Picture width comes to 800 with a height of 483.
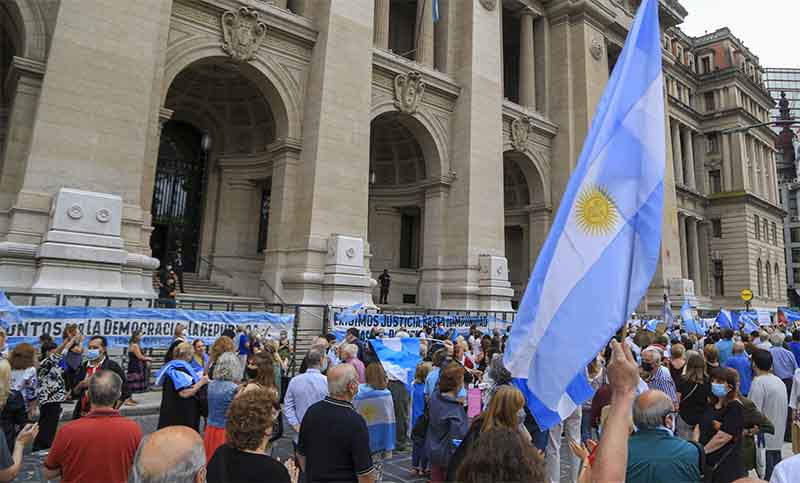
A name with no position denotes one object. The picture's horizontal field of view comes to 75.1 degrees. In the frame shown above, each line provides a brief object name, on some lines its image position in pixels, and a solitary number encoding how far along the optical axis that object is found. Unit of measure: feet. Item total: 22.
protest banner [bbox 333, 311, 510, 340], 47.29
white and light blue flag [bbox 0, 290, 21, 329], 28.84
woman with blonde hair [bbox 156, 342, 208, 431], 18.45
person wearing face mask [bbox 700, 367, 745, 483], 16.29
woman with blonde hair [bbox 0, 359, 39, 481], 10.90
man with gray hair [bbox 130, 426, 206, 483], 8.28
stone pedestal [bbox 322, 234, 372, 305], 56.65
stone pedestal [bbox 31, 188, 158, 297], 39.73
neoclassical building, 43.11
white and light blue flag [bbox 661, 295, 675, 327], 64.34
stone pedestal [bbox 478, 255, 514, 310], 71.97
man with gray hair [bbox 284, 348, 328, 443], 17.88
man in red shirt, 10.85
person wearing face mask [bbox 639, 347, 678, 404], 20.40
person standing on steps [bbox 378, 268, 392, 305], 78.23
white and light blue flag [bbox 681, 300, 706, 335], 62.49
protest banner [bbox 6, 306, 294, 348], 30.09
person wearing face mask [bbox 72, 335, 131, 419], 24.20
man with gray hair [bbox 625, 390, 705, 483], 9.92
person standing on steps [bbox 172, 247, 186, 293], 56.65
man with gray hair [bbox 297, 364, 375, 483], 12.32
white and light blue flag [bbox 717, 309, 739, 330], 58.80
